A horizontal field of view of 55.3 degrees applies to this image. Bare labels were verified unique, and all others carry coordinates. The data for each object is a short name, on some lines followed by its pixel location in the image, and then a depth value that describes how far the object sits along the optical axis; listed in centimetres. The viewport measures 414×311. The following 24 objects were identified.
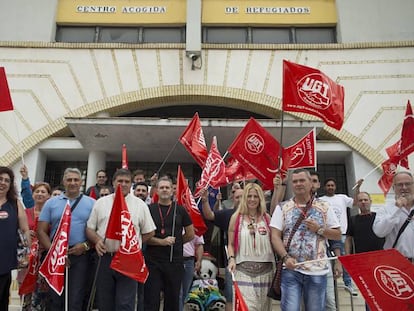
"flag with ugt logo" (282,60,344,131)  566
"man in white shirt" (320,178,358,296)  556
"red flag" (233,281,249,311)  355
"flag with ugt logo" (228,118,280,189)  578
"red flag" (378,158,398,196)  726
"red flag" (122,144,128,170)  694
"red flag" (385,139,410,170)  669
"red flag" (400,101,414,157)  609
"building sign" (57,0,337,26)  1195
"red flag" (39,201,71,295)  395
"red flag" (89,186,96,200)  660
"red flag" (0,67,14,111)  614
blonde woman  402
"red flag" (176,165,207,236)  550
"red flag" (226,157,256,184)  684
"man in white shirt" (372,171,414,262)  373
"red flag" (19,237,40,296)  449
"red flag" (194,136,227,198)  611
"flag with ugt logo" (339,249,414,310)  304
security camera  1107
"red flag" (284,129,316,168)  622
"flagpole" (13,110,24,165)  1054
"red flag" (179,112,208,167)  692
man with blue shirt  414
